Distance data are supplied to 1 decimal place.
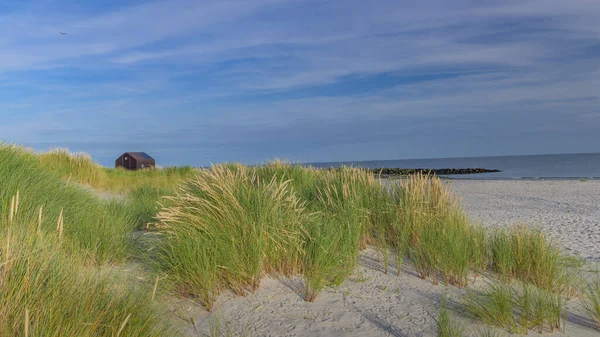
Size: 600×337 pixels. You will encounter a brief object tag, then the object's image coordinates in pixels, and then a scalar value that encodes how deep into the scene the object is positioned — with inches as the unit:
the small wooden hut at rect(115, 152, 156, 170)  1182.3
